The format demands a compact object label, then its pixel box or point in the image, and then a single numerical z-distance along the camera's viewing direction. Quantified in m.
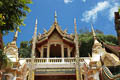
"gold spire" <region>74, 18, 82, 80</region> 9.99
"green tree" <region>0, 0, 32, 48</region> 4.90
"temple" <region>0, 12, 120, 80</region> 7.79
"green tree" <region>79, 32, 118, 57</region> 25.27
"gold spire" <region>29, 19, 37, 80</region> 9.77
